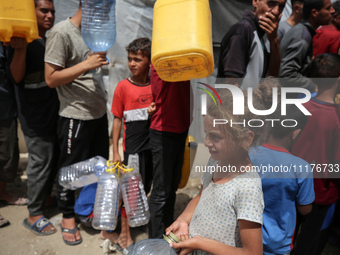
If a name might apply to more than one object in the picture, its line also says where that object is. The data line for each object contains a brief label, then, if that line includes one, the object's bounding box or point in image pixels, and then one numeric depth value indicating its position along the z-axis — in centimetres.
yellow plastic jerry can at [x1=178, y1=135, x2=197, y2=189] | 279
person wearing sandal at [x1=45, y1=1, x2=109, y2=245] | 246
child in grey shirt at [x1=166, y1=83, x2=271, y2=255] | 126
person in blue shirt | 165
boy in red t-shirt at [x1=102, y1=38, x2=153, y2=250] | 263
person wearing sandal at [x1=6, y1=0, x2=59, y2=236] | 283
